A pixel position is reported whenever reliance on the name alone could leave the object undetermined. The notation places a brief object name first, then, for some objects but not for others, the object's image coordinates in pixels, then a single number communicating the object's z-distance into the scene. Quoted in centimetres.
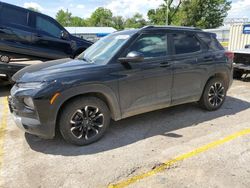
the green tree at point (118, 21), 10275
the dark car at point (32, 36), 672
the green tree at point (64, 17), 10006
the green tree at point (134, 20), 9429
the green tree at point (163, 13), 4931
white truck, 828
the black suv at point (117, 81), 335
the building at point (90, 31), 4662
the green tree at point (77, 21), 10400
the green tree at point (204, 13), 4756
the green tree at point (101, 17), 10156
